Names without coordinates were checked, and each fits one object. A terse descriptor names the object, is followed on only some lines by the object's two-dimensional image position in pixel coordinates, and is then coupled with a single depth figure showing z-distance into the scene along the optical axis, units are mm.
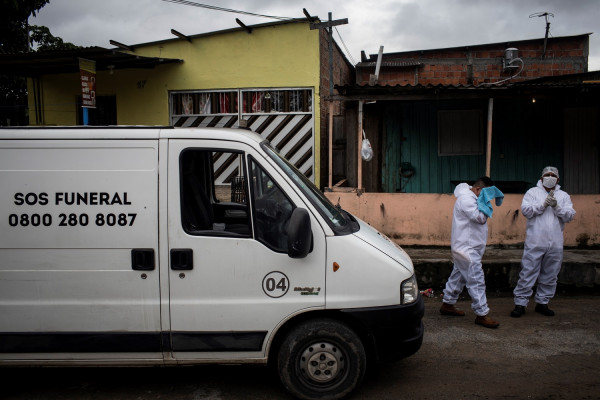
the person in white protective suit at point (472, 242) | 5477
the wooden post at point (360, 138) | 8359
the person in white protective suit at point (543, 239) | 5840
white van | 3570
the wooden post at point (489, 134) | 8117
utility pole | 8742
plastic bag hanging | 8461
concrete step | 7043
